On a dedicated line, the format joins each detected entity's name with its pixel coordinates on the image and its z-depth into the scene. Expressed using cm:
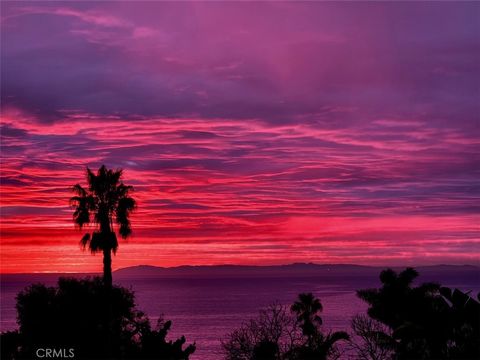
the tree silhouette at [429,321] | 2819
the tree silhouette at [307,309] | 6956
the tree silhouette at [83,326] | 3172
